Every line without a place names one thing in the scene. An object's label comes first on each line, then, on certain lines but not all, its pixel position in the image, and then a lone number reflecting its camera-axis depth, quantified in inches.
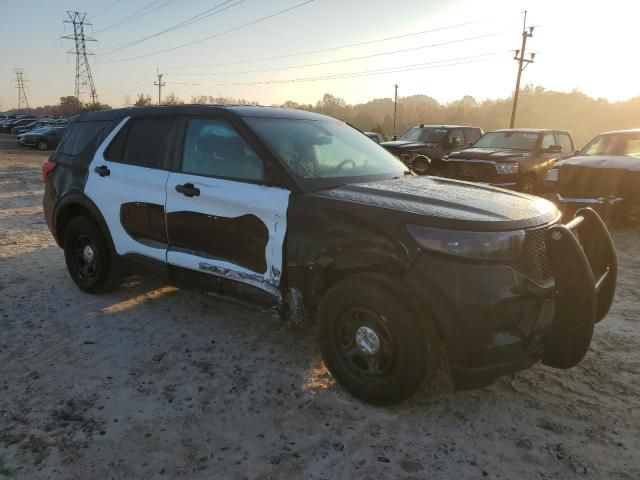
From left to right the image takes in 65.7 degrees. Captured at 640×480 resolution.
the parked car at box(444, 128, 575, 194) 396.8
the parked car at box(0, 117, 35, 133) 2122.3
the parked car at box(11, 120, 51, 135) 1846.5
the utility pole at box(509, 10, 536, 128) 1494.8
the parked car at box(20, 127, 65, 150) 1237.1
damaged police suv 104.1
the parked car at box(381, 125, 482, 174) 475.3
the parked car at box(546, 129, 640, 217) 311.7
